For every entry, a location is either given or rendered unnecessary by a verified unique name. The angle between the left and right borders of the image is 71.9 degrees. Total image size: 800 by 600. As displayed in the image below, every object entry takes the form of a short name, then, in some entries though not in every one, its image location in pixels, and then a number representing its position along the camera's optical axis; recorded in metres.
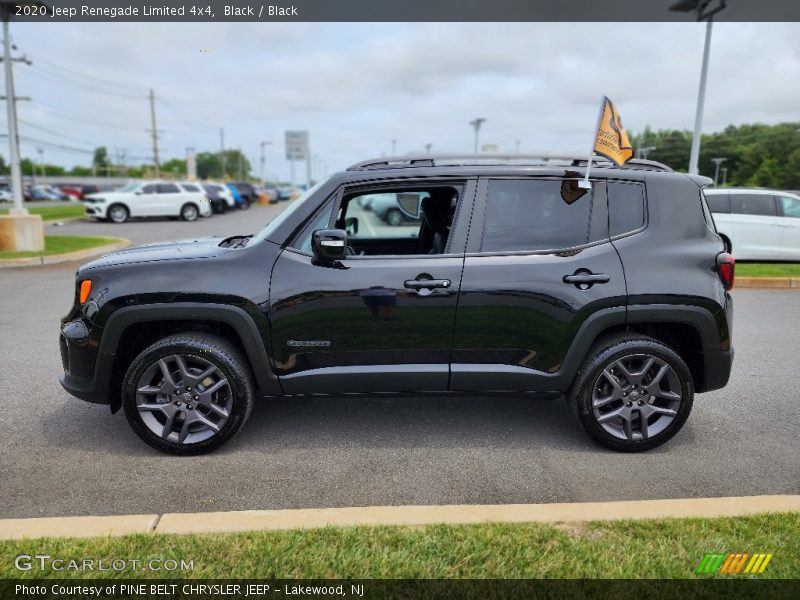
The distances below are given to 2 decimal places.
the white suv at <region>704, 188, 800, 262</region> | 11.09
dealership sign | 86.12
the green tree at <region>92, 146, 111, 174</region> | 152.38
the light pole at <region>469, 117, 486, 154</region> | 36.69
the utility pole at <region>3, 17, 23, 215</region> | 12.23
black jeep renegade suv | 3.34
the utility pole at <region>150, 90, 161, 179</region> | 64.19
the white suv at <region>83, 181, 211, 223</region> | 22.94
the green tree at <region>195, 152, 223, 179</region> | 141.99
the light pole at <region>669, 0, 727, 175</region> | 13.09
